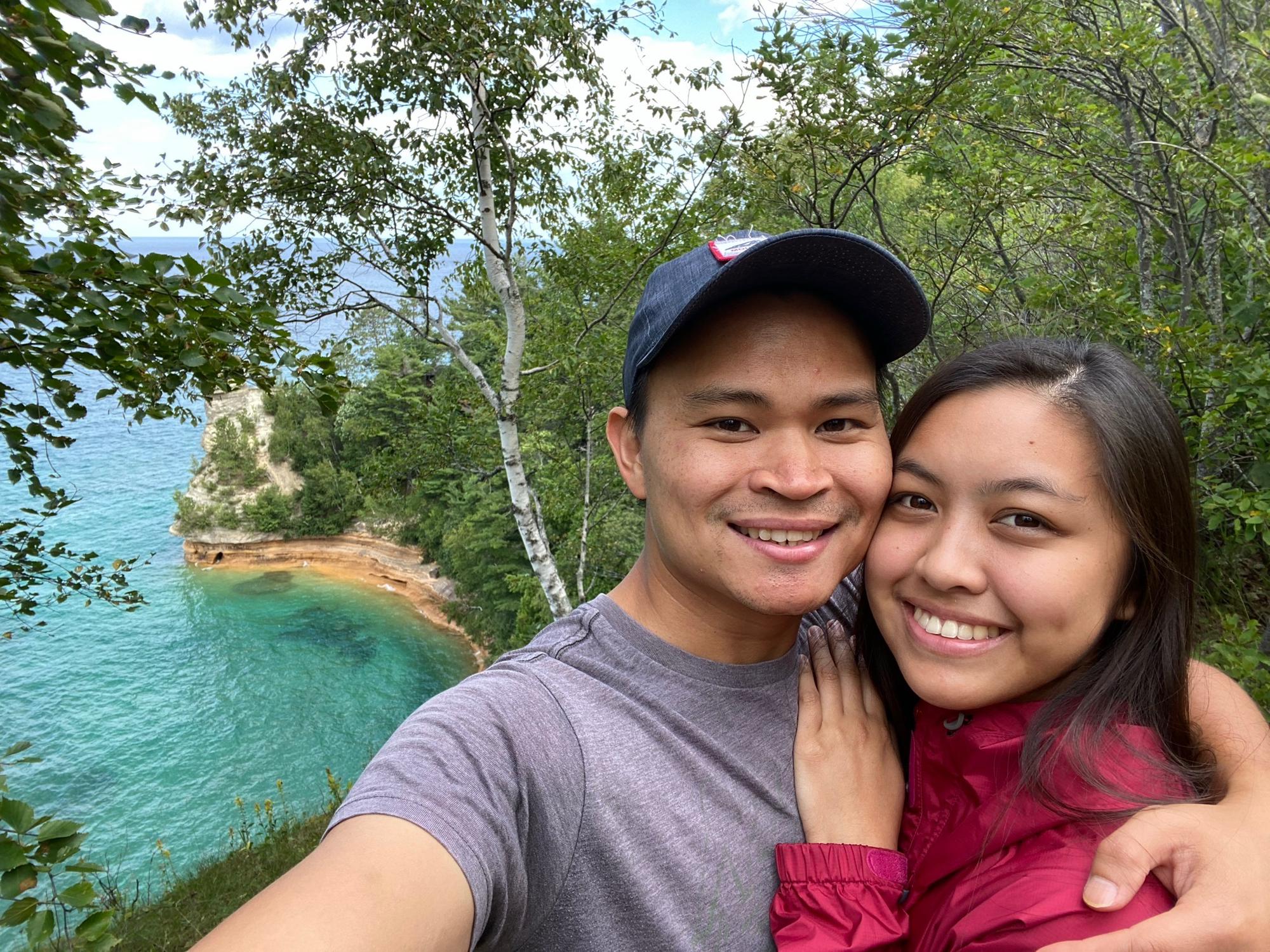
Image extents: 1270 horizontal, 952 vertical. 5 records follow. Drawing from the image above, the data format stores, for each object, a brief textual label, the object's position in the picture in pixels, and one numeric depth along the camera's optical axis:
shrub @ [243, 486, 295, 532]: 34.09
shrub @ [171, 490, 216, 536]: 34.25
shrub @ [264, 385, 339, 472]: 35.88
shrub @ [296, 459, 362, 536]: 33.97
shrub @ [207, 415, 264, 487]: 35.31
